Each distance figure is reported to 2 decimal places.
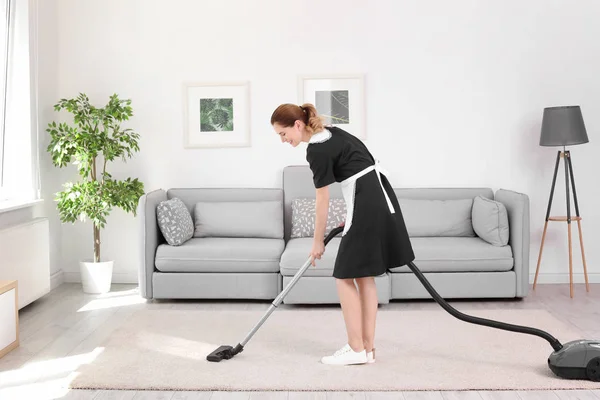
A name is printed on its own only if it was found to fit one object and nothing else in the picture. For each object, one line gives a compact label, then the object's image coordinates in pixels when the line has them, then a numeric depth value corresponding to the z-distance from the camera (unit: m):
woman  3.32
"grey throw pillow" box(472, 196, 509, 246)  4.91
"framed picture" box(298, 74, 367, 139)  5.64
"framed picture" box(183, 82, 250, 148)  5.70
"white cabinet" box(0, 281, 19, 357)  3.70
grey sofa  4.78
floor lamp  5.11
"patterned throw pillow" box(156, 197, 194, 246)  4.96
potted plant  5.16
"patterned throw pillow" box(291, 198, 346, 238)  5.23
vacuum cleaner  3.18
